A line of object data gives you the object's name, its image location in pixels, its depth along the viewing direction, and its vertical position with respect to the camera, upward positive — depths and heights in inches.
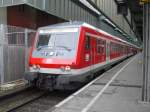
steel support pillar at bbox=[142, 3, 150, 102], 335.3 -2.0
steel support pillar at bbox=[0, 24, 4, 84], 484.0 -12.4
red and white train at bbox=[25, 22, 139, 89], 420.5 -7.8
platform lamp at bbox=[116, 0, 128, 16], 510.4 +77.0
